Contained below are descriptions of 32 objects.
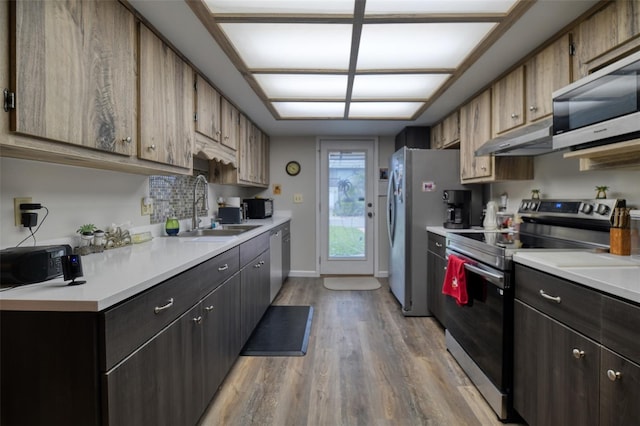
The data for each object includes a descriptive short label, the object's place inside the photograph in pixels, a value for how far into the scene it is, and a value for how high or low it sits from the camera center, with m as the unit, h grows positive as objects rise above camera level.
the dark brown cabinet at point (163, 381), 0.92 -0.60
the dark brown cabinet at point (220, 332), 1.56 -0.69
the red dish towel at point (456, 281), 2.00 -0.48
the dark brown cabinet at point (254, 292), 2.20 -0.67
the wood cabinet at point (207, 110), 2.24 +0.77
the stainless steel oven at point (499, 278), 1.60 -0.38
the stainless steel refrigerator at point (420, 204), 3.04 +0.05
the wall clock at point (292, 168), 4.60 +0.61
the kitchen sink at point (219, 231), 2.42 -0.18
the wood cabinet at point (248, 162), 3.09 +0.55
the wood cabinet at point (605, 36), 1.34 +0.81
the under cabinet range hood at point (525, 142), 1.69 +0.41
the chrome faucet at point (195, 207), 2.50 +0.02
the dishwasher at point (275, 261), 3.23 -0.57
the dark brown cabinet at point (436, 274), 2.67 -0.60
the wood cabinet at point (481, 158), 2.48 +0.44
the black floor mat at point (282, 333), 2.36 -1.05
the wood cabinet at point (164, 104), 1.61 +0.61
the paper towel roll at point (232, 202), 3.37 +0.08
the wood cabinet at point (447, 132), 3.17 +0.84
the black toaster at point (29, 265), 0.97 -0.18
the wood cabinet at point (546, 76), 1.73 +0.78
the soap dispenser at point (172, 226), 2.27 -0.12
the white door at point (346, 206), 4.59 +0.04
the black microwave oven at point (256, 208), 3.99 +0.02
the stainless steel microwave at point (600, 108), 1.20 +0.43
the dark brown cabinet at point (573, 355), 0.99 -0.55
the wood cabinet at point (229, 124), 2.74 +0.80
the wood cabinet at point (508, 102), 2.12 +0.77
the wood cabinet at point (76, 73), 0.98 +0.51
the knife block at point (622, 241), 1.47 -0.15
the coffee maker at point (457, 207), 2.90 +0.02
